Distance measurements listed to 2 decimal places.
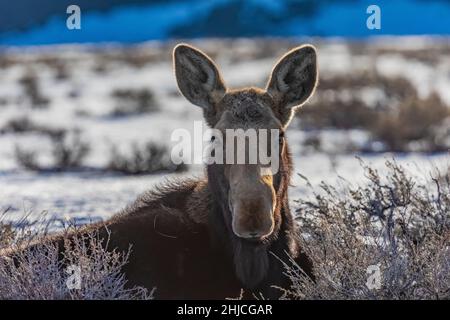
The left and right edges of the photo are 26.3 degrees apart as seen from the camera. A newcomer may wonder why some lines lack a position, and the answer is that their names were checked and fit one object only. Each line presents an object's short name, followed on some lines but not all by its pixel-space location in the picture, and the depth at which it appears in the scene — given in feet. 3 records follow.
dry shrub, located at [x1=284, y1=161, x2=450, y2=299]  18.95
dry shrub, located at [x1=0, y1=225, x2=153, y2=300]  18.48
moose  18.83
